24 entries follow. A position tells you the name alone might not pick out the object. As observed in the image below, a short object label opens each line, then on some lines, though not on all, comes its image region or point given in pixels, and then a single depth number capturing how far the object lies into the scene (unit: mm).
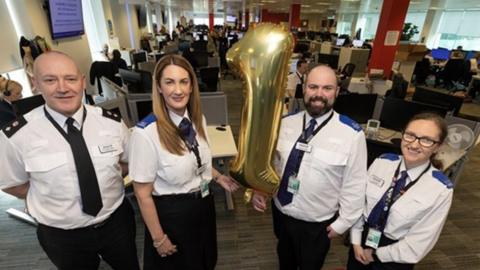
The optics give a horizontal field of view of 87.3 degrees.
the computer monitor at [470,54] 8539
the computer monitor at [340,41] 9527
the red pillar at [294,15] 13305
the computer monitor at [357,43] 8795
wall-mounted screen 4621
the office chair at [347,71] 5607
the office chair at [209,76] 5238
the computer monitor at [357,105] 2885
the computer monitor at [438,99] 2663
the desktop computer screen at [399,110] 2600
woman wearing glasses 1127
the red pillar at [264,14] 19227
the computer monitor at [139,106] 2539
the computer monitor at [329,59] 6363
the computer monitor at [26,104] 2383
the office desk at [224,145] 2369
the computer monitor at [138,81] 3475
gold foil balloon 723
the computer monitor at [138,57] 5832
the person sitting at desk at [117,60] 5270
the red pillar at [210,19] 27795
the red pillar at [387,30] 5027
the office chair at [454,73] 7265
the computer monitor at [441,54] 9337
